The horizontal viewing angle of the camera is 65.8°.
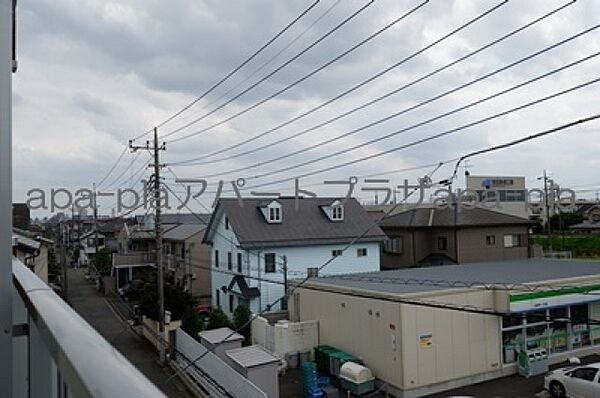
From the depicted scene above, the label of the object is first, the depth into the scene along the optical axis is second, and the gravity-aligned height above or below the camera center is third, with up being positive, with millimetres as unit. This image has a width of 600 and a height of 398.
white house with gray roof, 15531 -1039
